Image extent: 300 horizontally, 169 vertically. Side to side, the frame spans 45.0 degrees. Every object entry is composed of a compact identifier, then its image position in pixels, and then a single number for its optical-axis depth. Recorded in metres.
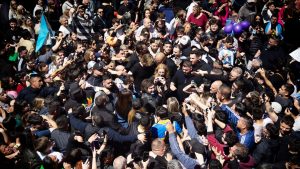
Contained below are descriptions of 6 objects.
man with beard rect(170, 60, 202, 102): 6.36
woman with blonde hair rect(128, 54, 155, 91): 6.79
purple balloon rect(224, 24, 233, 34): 8.71
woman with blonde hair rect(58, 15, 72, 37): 8.99
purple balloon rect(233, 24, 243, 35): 8.68
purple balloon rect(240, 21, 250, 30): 8.73
